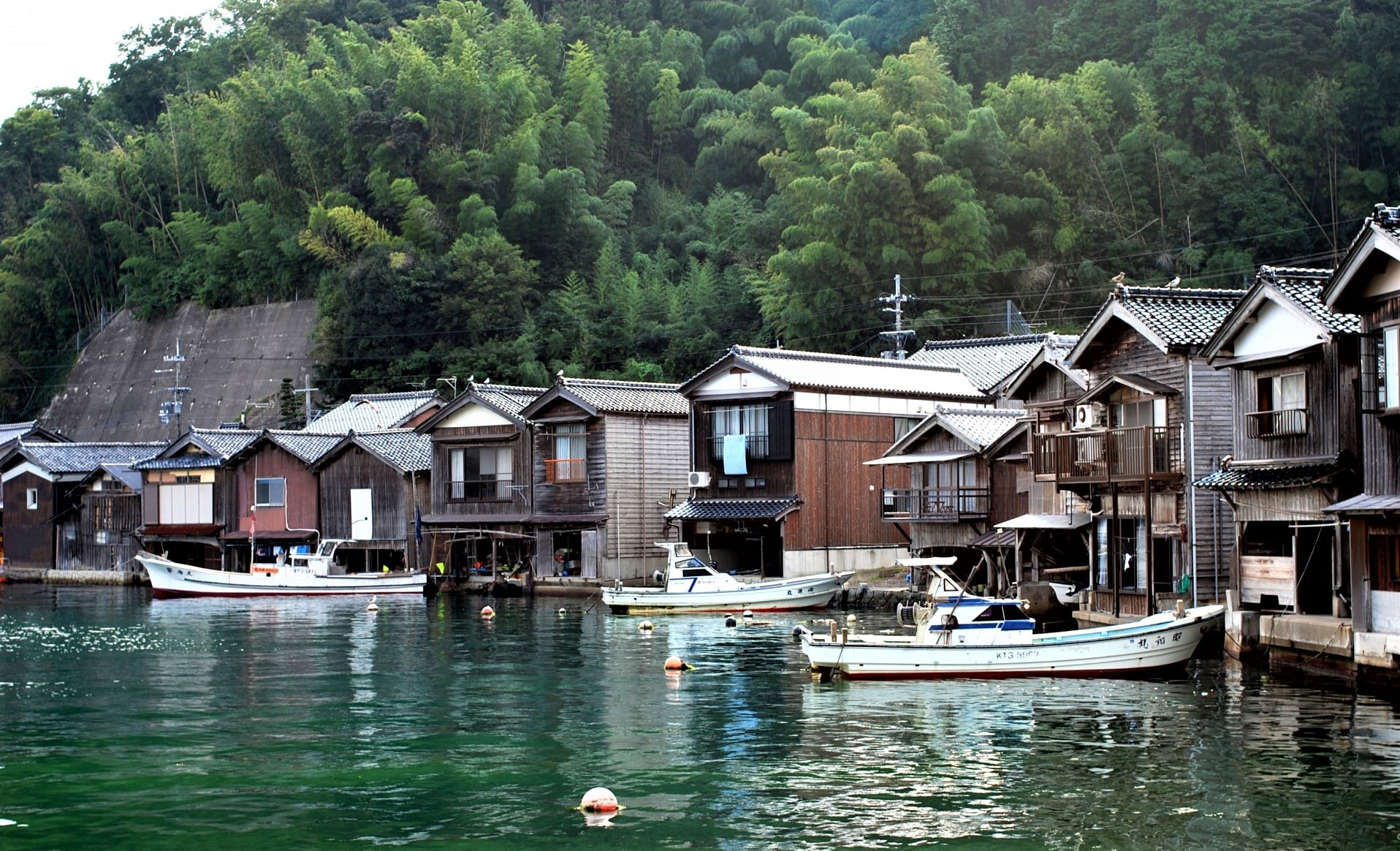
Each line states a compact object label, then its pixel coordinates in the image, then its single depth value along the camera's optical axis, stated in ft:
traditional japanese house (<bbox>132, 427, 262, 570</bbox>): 219.61
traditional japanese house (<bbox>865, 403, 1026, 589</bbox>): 143.95
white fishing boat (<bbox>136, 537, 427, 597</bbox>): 188.14
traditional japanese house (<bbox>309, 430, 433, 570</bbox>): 200.75
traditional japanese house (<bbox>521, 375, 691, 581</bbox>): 180.45
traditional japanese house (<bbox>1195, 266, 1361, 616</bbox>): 92.22
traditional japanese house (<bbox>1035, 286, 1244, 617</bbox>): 110.01
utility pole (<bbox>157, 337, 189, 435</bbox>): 270.87
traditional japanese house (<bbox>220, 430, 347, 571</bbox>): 209.67
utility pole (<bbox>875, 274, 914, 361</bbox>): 200.34
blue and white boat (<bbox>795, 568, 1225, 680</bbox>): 93.40
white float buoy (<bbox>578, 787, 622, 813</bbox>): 60.80
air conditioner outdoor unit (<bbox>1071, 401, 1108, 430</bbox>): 121.70
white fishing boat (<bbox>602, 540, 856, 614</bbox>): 148.97
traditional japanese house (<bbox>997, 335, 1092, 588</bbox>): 126.62
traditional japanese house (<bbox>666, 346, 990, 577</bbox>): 165.37
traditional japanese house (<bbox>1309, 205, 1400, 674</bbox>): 83.61
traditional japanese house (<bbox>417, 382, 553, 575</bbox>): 189.26
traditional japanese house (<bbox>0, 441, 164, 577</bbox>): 237.66
